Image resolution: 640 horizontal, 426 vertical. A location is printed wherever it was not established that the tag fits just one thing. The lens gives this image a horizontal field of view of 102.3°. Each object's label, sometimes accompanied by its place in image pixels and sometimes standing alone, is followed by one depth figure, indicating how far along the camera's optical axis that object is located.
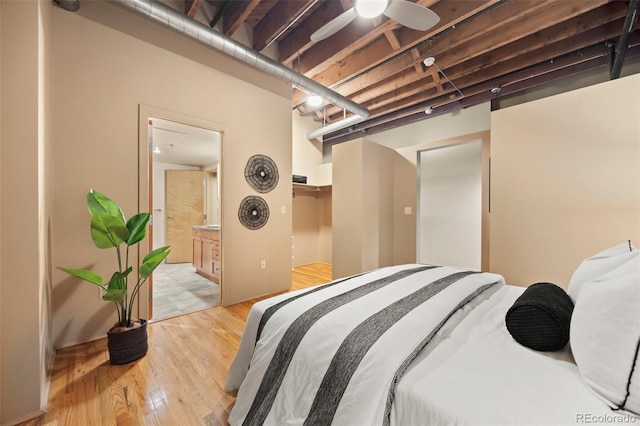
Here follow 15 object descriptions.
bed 0.71
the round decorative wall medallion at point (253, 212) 3.30
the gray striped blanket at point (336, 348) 0.89
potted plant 1.86
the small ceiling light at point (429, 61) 3.10
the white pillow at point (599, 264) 1.12
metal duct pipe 2.22
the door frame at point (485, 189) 3.85
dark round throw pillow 0.97
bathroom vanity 4.11
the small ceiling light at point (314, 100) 3.79
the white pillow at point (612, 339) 0.70
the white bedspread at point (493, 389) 0.68
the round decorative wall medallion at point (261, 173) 3.36
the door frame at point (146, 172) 2.54
